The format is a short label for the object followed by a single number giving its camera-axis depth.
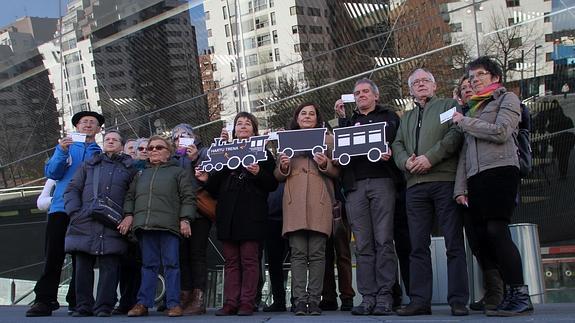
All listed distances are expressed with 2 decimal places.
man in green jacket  5.14
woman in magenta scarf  4.85
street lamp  8.47
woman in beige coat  5.55
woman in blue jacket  5.88
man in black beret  6.12
